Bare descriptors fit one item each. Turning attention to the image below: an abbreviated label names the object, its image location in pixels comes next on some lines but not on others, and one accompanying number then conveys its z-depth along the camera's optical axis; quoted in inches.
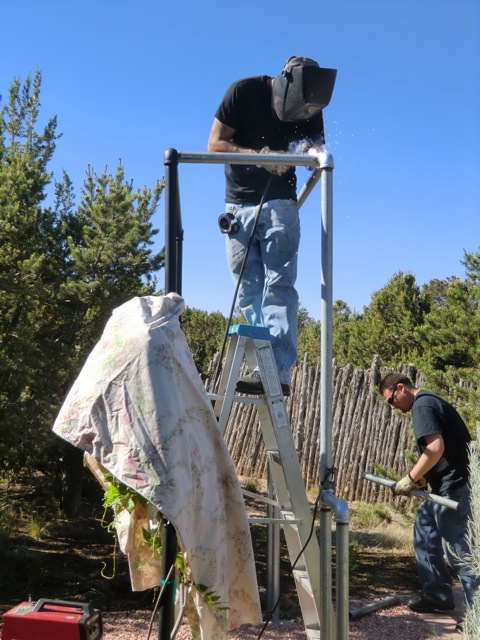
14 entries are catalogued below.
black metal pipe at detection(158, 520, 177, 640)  82.8
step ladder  109.0
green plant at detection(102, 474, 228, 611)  80.6
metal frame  96.8
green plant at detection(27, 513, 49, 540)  230.2
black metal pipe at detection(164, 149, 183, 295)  98.0
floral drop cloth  78.0
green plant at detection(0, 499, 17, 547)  208.1
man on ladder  123.0
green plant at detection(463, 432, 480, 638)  98.8
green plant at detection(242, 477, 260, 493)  354.3
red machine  87.4
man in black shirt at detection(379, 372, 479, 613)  163.3
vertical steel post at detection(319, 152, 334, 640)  100.8
